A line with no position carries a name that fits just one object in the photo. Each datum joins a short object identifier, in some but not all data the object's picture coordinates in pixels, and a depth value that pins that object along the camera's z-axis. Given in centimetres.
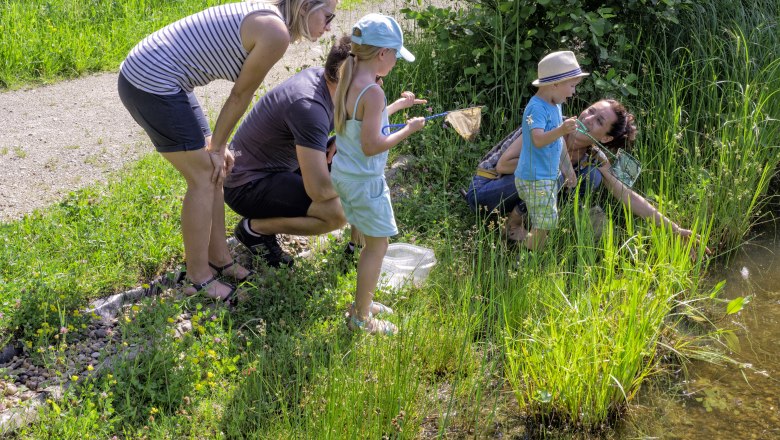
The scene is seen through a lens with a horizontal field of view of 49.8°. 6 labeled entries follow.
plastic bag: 459
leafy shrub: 576
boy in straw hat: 454
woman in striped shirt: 384
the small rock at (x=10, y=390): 355
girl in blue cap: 376
